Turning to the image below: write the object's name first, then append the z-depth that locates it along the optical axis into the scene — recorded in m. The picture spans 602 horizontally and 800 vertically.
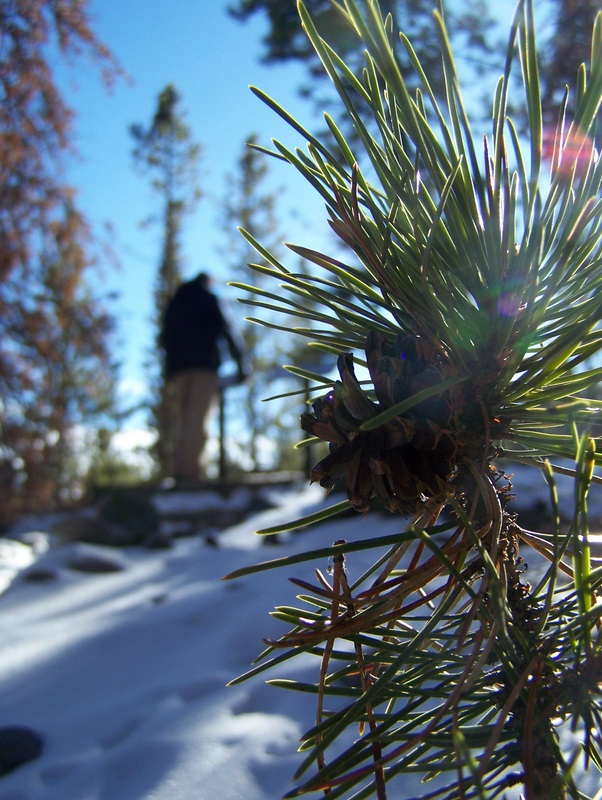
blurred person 5.53
